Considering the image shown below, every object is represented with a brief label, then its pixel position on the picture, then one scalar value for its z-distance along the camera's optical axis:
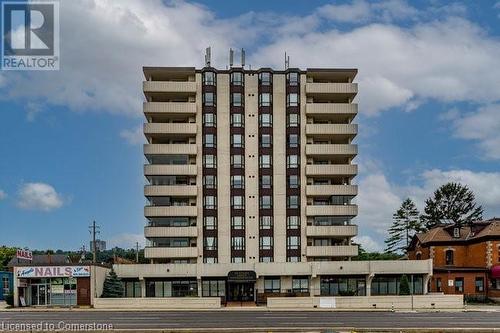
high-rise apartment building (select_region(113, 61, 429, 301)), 86.12
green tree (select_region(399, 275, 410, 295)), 79.31
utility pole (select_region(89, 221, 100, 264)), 88.47
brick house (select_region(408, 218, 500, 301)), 85.69
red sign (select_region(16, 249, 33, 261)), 74.44
